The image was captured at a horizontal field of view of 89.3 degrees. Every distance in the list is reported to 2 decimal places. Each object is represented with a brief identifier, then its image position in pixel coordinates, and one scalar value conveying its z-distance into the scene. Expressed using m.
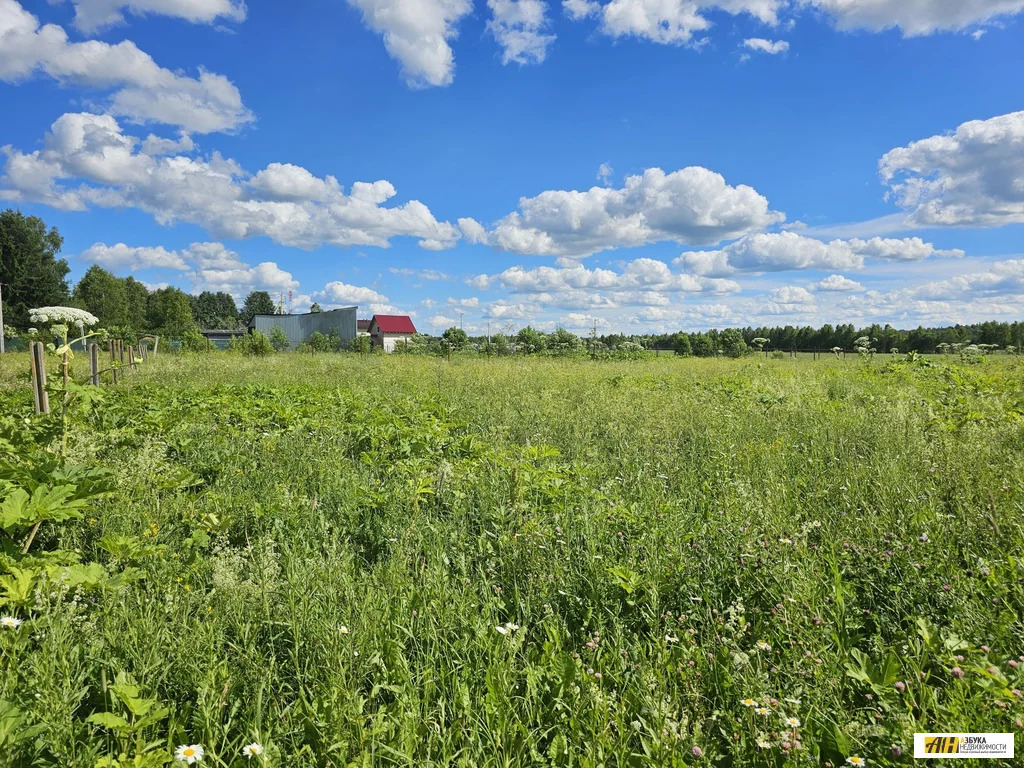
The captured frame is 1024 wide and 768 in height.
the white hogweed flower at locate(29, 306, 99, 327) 5.24
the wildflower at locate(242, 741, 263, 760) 1.65
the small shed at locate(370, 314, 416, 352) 70.06
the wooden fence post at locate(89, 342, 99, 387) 8.76
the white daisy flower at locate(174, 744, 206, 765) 1.65
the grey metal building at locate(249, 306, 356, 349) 46.19
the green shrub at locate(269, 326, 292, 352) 37.47
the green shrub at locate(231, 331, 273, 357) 28.14
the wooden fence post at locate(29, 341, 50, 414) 5.45
